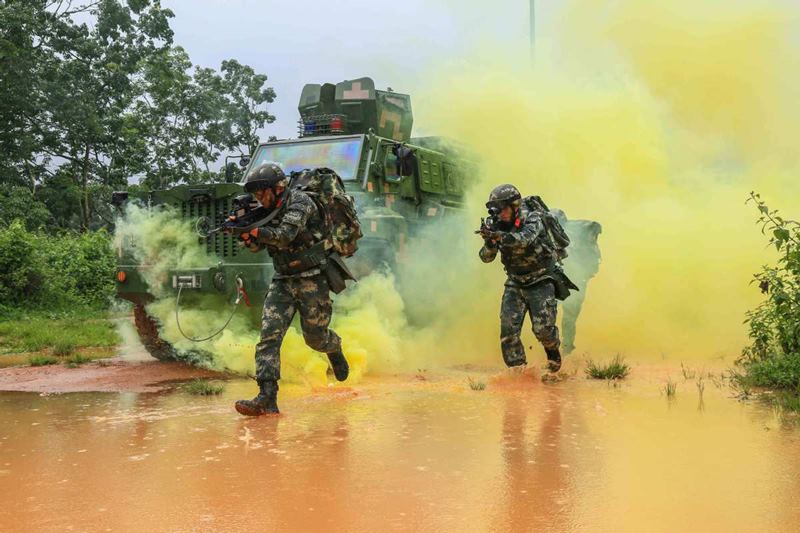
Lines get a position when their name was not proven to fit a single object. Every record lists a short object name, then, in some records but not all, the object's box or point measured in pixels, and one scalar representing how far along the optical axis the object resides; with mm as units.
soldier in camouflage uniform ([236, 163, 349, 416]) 6094
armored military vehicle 8484
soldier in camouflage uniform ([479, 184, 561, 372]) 7715
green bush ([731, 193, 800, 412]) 6906
